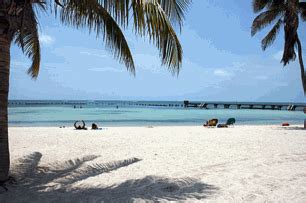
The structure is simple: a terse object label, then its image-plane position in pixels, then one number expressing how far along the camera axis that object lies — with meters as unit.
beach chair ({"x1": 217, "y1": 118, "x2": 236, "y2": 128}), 19.60
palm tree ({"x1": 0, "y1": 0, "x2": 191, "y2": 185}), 4.25
